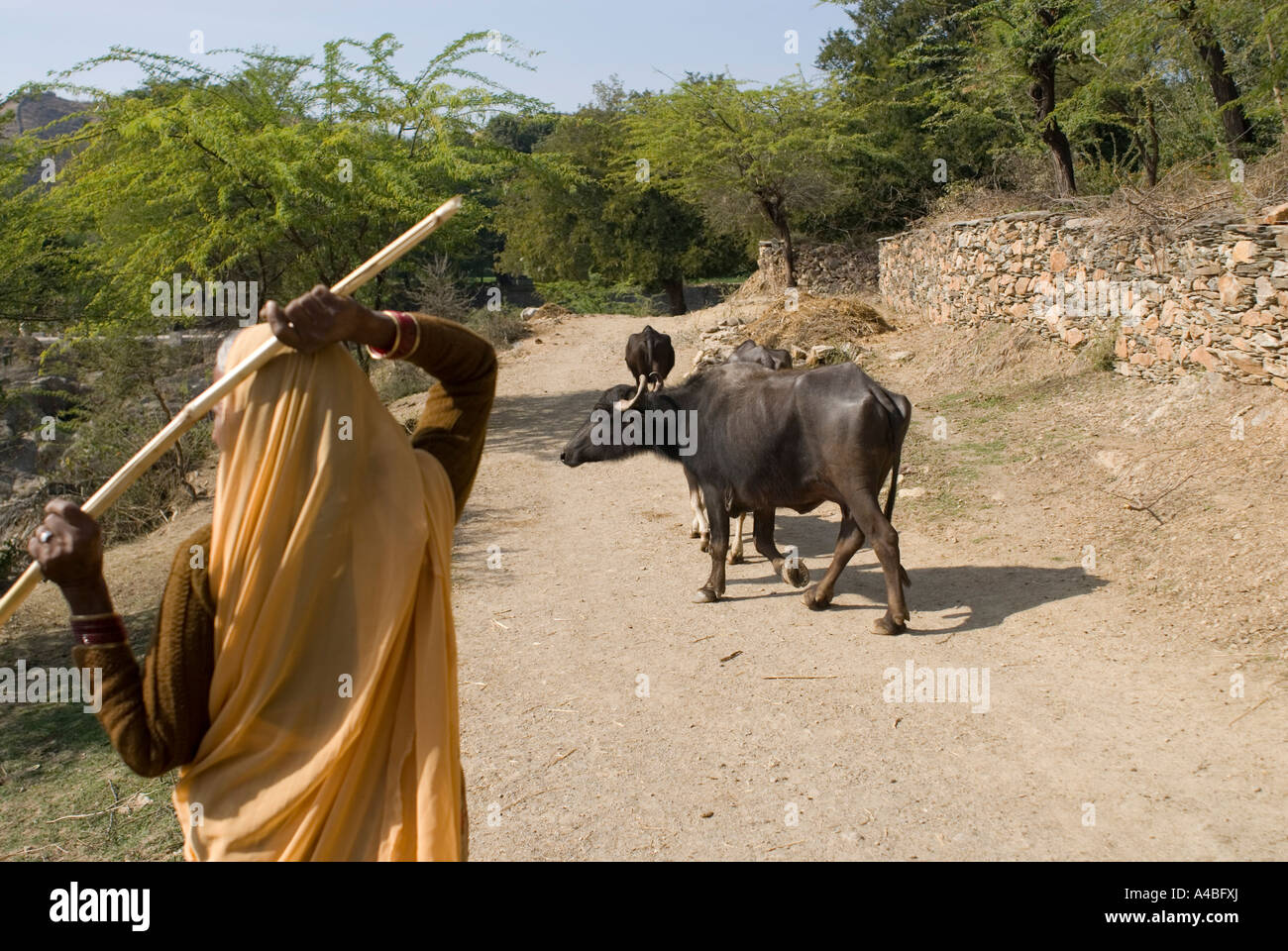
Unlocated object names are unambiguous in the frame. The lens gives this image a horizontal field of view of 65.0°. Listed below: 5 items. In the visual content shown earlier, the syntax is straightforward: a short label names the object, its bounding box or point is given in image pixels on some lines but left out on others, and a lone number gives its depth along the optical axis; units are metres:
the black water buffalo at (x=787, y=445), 6.89
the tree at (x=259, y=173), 11.34
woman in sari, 1.99
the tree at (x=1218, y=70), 11.97
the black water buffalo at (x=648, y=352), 11.30
